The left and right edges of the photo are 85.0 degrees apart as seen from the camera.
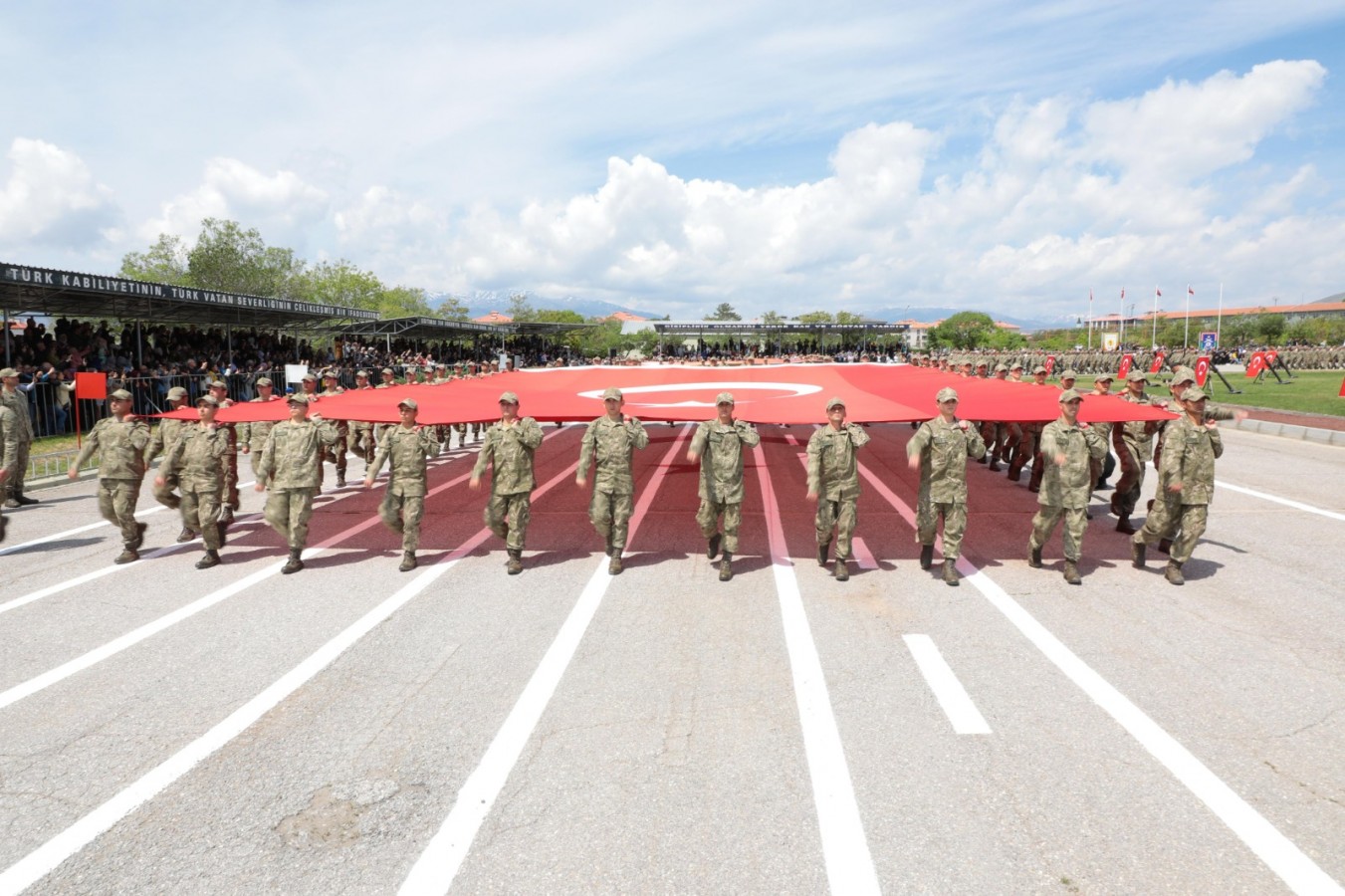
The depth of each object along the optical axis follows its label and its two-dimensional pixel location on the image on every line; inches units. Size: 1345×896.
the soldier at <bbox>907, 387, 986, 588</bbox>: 343.6
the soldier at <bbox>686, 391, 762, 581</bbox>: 361.7
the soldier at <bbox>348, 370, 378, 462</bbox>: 629.3
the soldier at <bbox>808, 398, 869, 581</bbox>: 347.9
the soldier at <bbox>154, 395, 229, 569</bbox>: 376.2
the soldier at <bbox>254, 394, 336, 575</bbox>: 372.5
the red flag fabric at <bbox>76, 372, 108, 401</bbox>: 609.1
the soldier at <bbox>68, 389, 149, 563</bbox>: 389.4
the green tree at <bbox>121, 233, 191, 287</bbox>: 3737.7
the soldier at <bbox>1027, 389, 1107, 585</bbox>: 345.4
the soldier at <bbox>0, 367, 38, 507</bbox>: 485.4
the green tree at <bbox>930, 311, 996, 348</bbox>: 6628.9
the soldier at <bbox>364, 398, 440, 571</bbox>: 375.6
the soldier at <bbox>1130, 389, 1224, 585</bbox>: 334.6
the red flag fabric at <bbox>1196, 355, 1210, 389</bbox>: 911.7
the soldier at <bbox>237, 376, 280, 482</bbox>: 548.1
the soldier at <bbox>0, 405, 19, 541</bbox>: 476.0
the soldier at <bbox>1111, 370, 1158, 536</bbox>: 431.2
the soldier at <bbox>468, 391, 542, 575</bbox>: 366.9
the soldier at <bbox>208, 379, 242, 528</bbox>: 454.6
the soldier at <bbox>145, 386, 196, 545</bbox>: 392.2
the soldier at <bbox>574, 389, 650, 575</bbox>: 367.9
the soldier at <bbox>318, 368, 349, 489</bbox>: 593.9
